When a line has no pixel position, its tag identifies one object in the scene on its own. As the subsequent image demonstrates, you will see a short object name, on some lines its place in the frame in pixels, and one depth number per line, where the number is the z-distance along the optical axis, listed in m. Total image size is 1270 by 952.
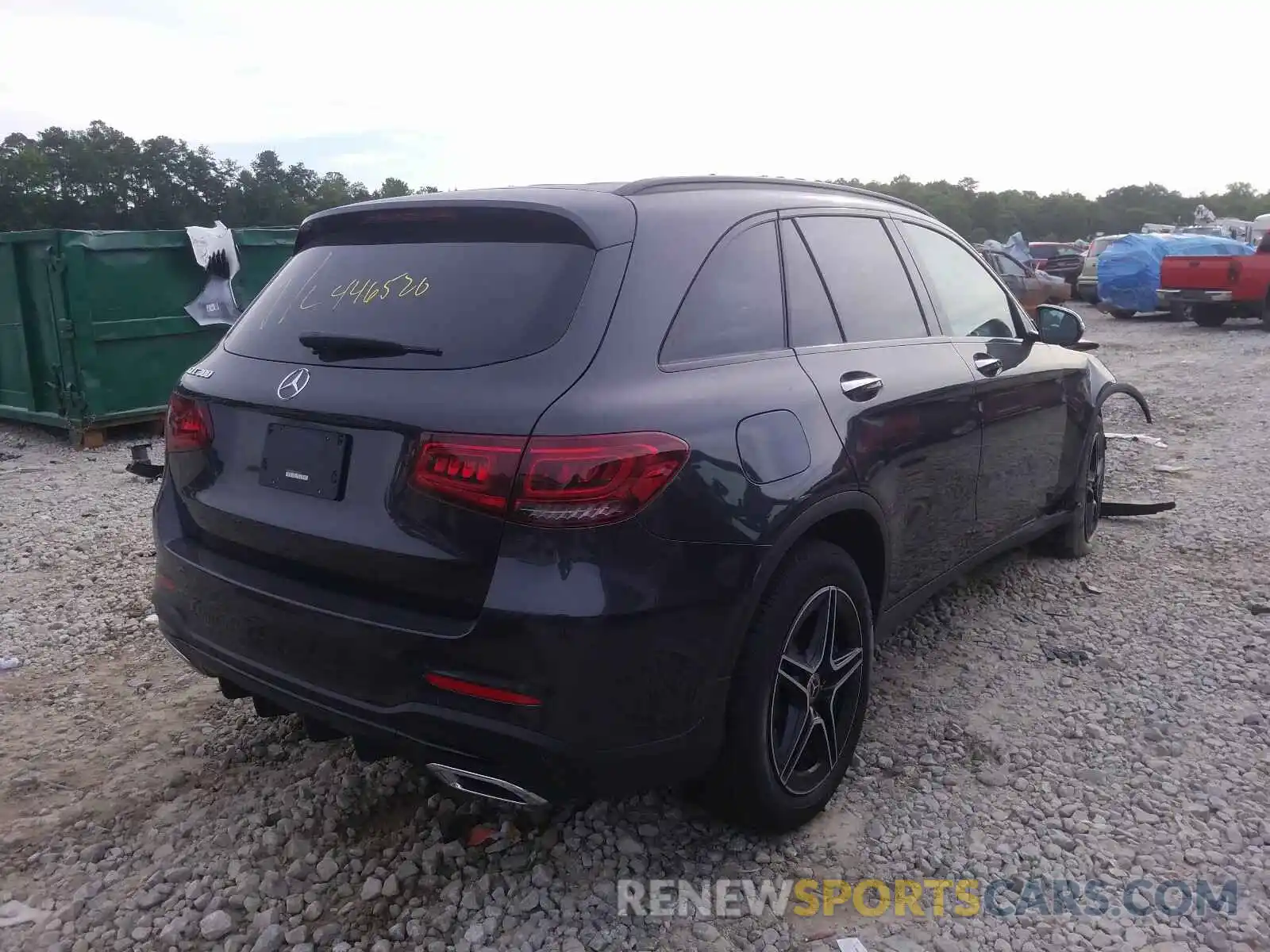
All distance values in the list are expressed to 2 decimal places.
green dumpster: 8.10
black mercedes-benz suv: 2.14
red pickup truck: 16.55
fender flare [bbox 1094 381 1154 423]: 4.97
